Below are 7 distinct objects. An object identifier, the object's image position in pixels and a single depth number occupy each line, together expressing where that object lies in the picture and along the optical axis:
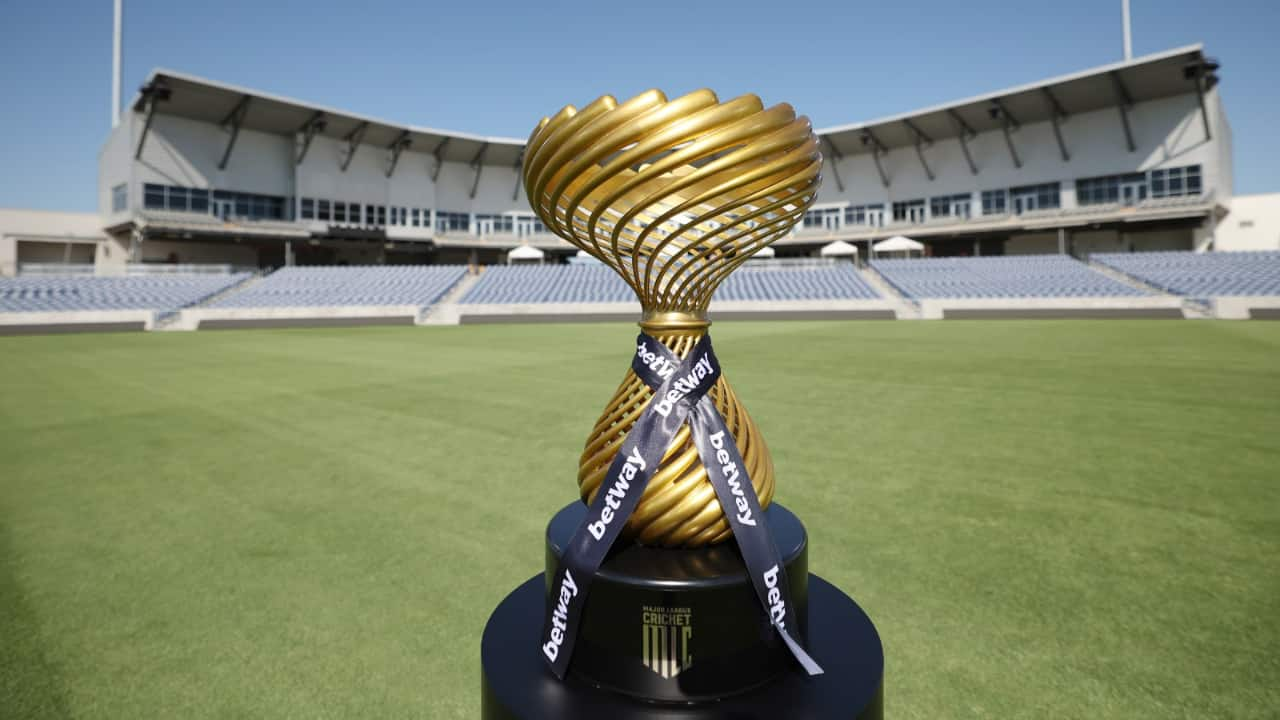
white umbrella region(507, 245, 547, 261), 40.28
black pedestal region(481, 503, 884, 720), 1.30
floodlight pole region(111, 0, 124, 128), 36.34
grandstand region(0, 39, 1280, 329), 29.94
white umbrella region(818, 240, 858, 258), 38.41
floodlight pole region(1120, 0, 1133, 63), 40.25
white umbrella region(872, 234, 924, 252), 37.72
